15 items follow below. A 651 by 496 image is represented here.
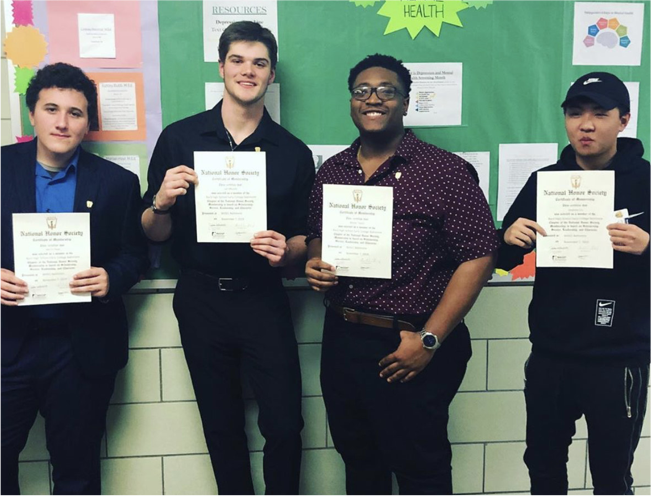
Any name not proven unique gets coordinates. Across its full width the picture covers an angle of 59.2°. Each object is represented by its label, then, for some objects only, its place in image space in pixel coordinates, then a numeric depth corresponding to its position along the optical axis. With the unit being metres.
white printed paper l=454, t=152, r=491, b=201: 2.05
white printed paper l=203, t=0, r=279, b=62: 1.93
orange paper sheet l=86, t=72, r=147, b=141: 1.93
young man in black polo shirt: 1.77
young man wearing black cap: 1.57
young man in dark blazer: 1.68
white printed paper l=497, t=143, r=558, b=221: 2.06
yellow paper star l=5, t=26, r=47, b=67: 1.88
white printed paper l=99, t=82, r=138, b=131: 1.94
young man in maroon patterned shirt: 1.57
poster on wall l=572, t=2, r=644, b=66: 2.02
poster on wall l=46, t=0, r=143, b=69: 1.89
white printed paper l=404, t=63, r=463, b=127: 2.00
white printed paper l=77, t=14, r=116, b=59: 1.90
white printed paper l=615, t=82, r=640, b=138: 2.06
